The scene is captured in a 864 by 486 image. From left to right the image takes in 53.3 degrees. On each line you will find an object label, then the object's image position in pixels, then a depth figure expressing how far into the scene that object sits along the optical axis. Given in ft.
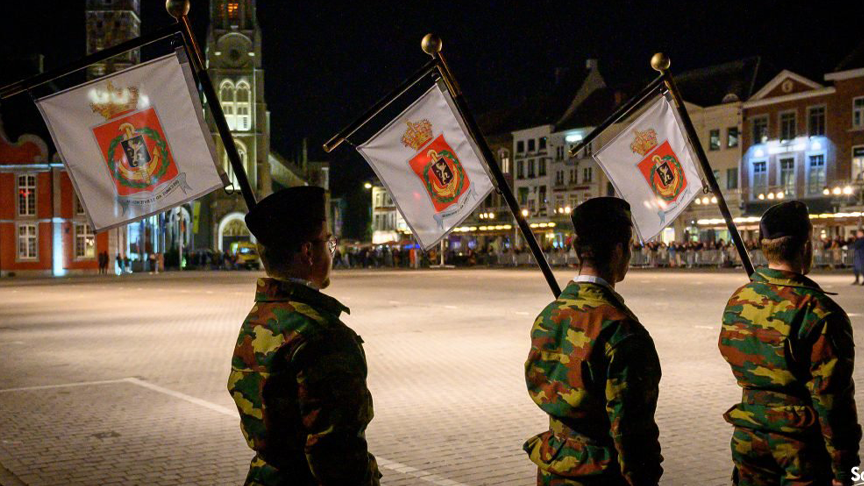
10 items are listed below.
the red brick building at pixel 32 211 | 179.63
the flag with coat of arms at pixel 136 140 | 15.72
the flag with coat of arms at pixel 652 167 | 20.02
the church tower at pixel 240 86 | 264.72
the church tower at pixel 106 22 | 251.19
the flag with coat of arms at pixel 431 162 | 18.47
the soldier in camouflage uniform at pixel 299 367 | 8.54
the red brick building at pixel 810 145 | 161.48
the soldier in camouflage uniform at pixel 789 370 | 10.60
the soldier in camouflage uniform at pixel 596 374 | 9.44
